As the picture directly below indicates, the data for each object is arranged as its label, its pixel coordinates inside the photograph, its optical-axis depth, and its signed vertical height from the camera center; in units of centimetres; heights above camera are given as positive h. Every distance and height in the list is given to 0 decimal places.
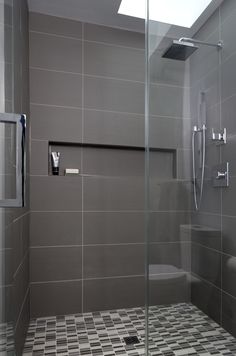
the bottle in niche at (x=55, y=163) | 215 +20
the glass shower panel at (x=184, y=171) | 166 +10
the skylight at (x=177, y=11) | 162 +117
